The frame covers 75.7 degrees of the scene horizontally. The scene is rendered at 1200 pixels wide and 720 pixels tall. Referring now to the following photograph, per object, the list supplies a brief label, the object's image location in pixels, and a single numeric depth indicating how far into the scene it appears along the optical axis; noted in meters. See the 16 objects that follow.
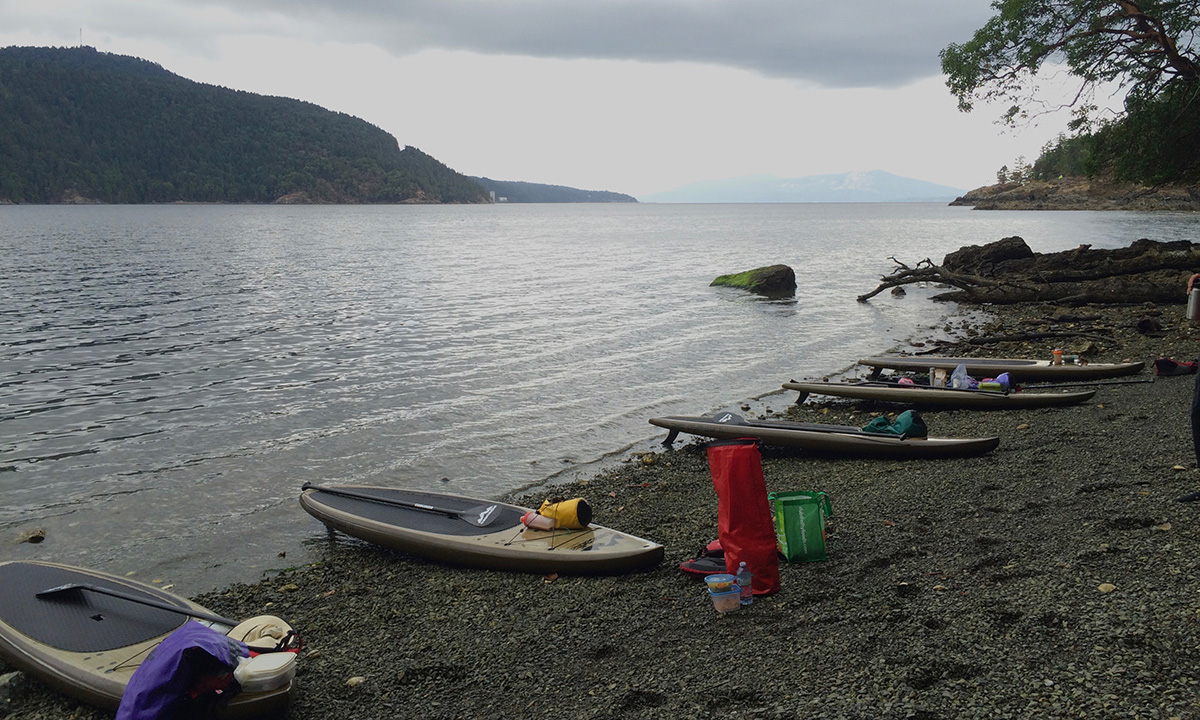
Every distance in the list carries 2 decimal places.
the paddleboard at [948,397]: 11.98
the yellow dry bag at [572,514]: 7.67
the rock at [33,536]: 9.13
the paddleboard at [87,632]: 5.41
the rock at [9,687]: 5.72
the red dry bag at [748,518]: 6.11
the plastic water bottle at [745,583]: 6.05
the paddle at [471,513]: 8.16
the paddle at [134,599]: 6.11
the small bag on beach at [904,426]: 10.33
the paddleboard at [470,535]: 7.18
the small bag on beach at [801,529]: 6.72
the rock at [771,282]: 33.31
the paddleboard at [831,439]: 9.75
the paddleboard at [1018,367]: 13.37
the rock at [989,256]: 31.75
